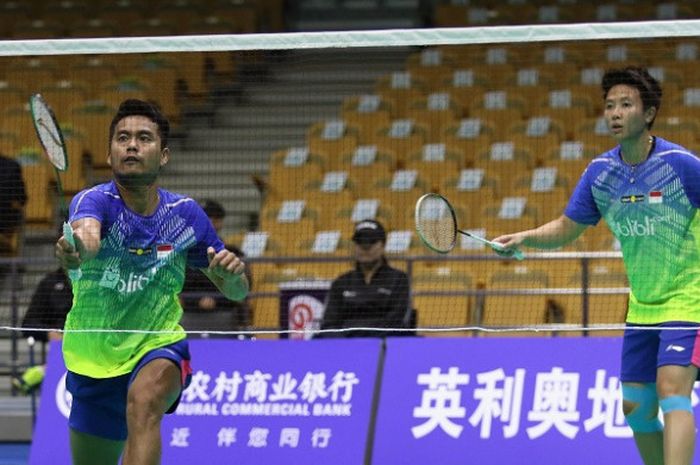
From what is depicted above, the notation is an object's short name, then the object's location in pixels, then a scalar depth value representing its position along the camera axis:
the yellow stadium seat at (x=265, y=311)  11.94
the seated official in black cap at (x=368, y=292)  10.23
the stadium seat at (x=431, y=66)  14.19
